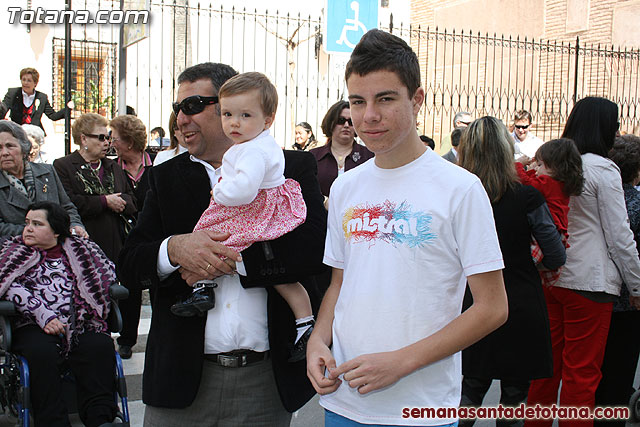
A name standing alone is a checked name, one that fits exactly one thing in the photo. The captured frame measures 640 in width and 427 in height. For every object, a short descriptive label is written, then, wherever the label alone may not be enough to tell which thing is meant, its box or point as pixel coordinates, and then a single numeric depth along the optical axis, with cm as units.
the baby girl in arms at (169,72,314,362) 238
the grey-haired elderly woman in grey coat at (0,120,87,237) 474
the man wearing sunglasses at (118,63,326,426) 233
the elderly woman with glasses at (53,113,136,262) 593
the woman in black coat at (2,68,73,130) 1020
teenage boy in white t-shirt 184
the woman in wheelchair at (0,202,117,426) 403
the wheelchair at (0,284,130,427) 391
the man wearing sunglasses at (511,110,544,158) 1051
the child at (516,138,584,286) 393
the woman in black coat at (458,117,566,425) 376
